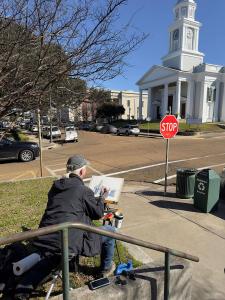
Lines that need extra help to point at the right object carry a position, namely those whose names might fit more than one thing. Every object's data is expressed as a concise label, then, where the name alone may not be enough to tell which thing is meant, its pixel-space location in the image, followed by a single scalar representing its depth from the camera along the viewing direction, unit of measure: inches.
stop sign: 367.2
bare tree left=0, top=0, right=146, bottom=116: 151.3
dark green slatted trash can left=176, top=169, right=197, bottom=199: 346.3
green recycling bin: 295.1
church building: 2101.4
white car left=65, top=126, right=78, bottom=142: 1289.4
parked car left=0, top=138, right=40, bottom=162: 680.4
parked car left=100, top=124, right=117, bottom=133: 1844.7
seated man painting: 130.0
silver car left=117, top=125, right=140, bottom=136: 1617.5
